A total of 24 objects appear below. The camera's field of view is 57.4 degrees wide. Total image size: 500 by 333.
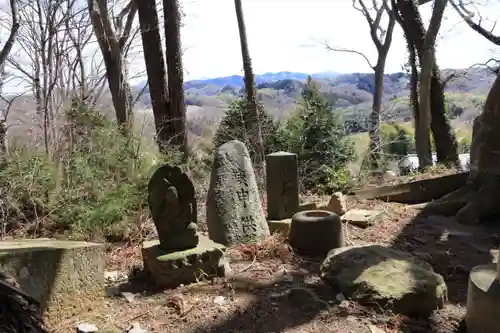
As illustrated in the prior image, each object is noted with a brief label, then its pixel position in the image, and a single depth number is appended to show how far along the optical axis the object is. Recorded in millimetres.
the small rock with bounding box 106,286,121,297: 3607
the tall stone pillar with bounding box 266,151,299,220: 5355
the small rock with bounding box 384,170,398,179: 8636
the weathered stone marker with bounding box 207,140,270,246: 4691
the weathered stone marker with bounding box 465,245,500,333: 2963
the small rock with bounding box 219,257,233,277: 3814
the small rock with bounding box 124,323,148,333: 2967
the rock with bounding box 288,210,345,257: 4441
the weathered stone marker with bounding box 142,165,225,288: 3668
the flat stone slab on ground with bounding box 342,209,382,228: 5547
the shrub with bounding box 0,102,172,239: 5188
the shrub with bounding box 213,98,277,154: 9512
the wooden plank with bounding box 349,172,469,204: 6801
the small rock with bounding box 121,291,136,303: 3479
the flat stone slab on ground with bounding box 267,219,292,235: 5105
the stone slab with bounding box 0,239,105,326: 3049
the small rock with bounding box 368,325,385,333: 3075
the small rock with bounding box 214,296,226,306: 3341
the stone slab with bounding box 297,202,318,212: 5865
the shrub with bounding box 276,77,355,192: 8938
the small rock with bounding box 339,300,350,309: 3366
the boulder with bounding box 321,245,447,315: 3354
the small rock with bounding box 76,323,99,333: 2990
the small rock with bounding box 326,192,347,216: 5940
